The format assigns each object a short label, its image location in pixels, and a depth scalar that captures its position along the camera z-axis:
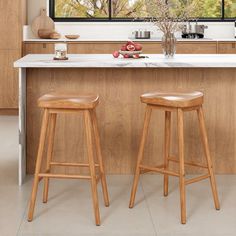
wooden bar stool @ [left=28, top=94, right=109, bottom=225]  4.17
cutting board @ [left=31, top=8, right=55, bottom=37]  9.55
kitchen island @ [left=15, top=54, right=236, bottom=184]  5.38
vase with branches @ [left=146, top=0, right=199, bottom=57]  5.63
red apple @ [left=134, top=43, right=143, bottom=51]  5.61
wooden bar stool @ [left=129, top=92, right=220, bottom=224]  4.25
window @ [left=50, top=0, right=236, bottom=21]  10.07
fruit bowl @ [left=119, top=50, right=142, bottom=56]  5.54
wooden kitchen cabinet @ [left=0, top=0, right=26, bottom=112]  8.93
